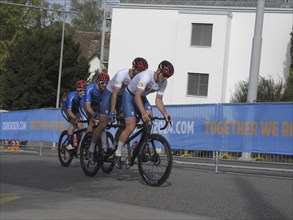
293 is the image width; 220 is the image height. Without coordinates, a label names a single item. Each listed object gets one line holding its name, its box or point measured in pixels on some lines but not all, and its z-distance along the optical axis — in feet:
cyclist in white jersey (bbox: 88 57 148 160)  33.17
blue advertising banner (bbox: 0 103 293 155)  46.11
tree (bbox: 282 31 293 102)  131.13
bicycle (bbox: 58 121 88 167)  47.44
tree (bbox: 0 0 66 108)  198.70
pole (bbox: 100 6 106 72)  192.59
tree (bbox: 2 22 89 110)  188.65
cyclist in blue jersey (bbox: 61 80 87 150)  48.30
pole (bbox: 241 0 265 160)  80.69
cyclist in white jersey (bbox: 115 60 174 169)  31.65
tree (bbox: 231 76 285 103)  133.69
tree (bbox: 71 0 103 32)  297.33
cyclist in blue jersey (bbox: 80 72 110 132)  39.75
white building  150.41
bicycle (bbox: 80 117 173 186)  31.91
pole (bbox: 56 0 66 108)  177.77
